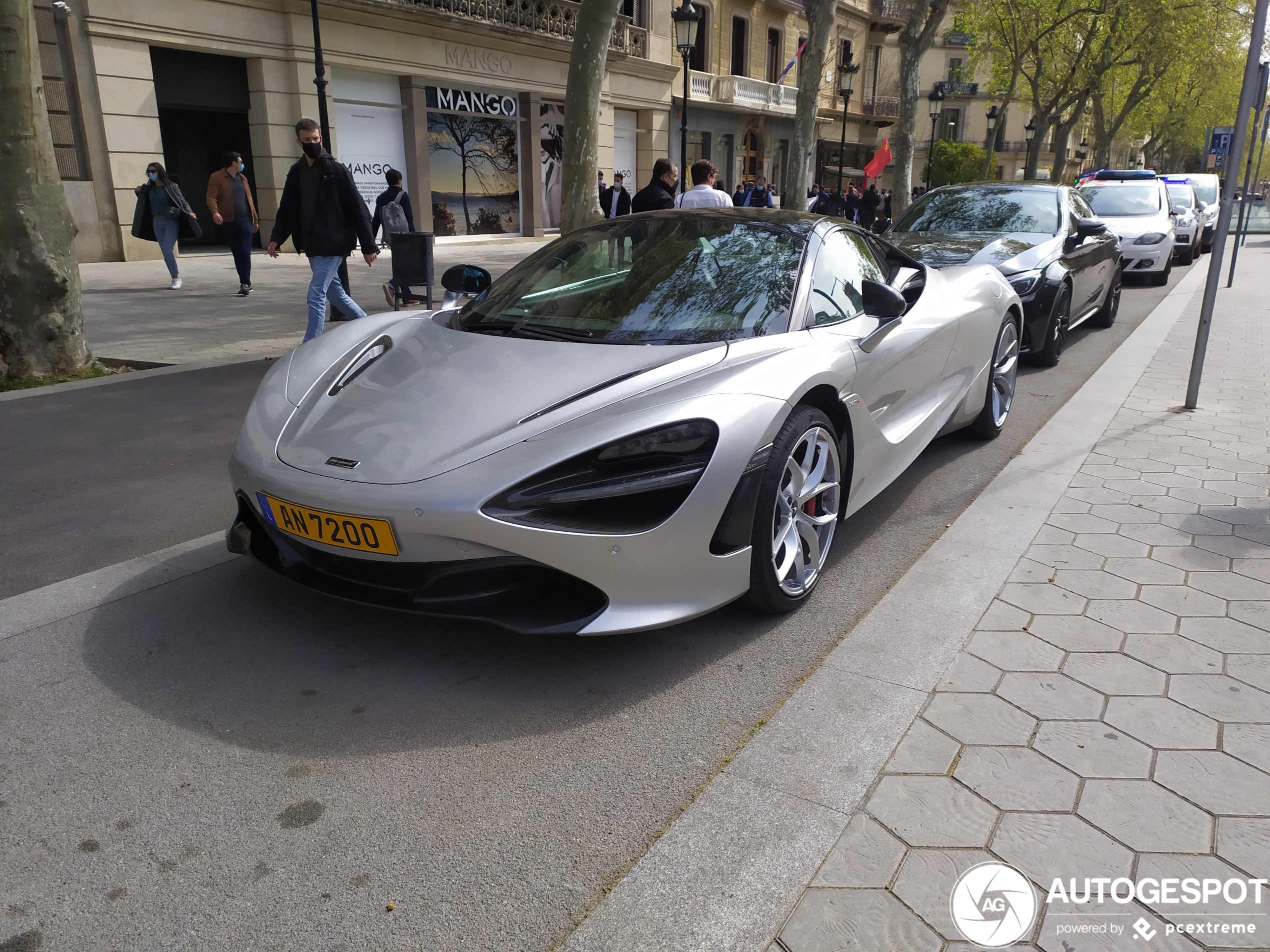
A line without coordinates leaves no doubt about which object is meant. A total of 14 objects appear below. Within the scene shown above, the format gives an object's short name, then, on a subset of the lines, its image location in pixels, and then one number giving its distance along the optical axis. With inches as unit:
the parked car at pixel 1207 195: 908.5
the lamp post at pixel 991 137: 1068.5
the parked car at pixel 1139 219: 576.7
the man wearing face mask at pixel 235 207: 483.2
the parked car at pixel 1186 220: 759.7
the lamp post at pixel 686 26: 665.0
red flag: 853.8
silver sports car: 105.1
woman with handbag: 485.1
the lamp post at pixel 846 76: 912.9
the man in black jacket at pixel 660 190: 362.6
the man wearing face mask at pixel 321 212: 303.3
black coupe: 294.4
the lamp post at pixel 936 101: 1216.2
